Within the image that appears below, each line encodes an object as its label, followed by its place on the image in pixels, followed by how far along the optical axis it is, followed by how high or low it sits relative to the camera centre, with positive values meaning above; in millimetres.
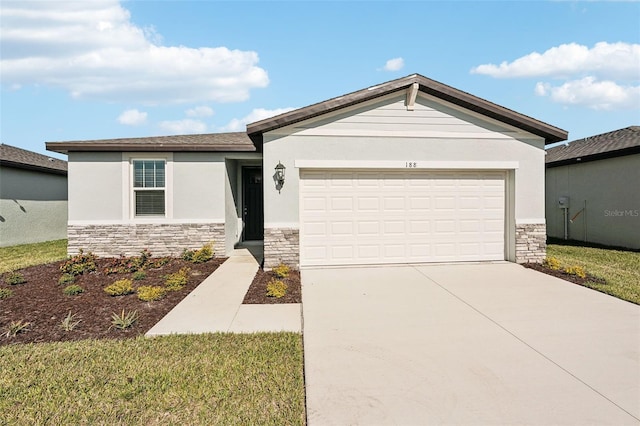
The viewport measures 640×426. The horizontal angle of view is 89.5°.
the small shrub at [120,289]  5660 -1334
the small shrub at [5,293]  5574 -1403
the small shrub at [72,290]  5727 -1383
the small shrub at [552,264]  7227 -1166
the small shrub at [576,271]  6566 -1224
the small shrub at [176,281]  6117 -1329
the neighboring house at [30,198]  11664 +607
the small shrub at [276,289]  5479 -1321
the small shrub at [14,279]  6430 -1332
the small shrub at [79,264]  7412 -1240
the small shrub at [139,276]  6820 -1353
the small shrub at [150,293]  5405 -1372
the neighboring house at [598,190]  10445 +846
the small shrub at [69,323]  4188 -1479
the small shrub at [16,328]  4066 -1494
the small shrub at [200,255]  8625 -1136
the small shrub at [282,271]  6723 -1229
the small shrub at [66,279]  6539 -1370
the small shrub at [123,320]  4250 -1453
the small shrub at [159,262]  8094 -1277
